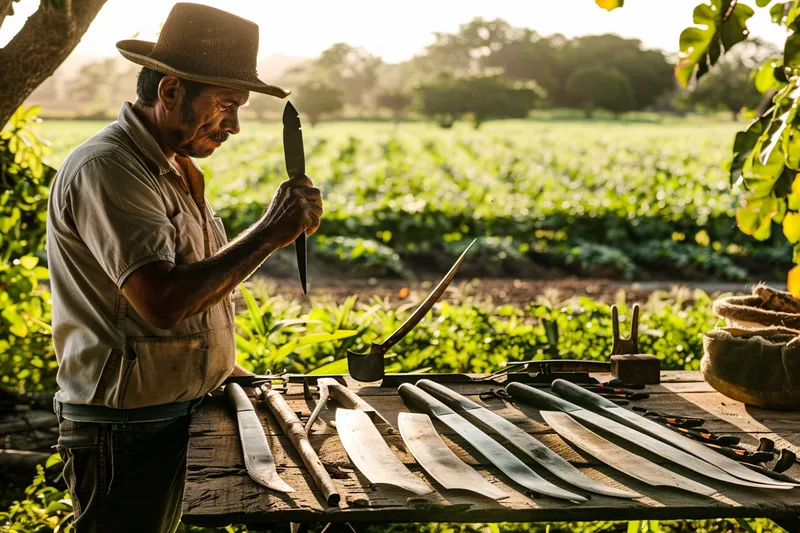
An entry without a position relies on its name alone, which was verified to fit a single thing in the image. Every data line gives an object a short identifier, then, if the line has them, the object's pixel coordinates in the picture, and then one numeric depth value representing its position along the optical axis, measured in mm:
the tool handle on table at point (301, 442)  1945
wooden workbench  1876
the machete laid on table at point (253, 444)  2033
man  2320
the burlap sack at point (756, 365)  2775
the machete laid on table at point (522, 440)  2033
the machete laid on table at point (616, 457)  2045
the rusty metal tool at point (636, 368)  3180
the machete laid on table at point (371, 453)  1997
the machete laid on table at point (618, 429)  2117
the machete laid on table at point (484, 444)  1988
